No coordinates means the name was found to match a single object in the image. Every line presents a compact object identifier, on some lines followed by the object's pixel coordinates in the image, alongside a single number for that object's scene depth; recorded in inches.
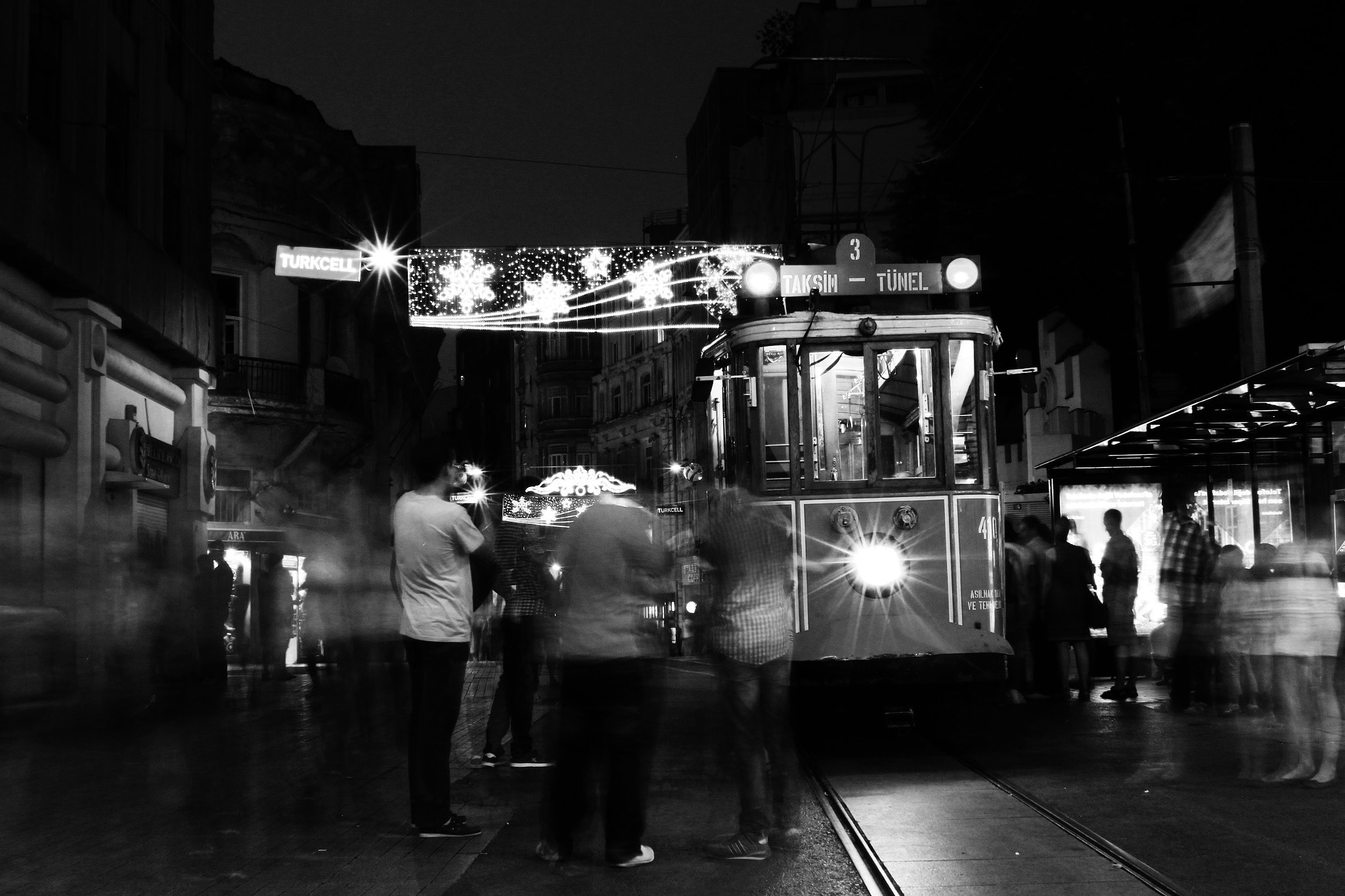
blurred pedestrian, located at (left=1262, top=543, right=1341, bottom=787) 356.8
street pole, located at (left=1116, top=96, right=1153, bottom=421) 975.4
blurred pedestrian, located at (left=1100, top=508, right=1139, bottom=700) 583.2
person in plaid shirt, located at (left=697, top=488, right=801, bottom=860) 295.1
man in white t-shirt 288.4
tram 427.8
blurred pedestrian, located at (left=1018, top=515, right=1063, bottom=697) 601.6
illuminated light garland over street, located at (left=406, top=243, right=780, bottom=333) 735.1
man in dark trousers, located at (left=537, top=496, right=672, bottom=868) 267.7
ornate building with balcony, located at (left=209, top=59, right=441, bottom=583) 1199.6
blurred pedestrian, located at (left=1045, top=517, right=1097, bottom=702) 588.7
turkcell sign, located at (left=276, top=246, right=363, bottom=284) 730.8
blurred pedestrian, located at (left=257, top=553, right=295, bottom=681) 789.9
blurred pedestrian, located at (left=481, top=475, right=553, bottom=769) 415.2
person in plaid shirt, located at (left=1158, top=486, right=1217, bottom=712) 523.2
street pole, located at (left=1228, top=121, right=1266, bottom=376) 692.7
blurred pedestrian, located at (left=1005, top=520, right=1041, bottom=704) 605.9
